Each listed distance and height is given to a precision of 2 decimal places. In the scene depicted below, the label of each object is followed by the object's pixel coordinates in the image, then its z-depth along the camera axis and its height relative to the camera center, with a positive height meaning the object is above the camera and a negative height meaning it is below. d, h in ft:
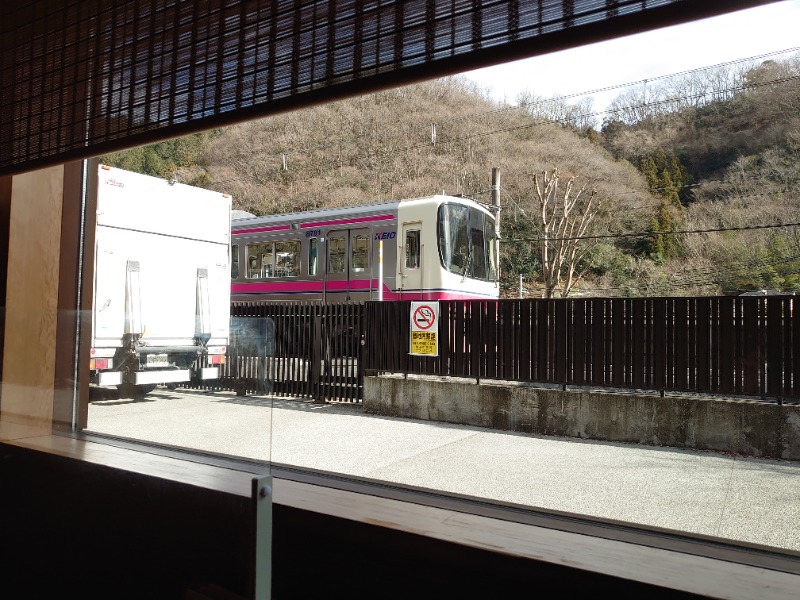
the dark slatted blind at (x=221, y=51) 3.27 +1.99
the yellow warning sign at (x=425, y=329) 21.83 +0.00
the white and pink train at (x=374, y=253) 32.30 +4.23
